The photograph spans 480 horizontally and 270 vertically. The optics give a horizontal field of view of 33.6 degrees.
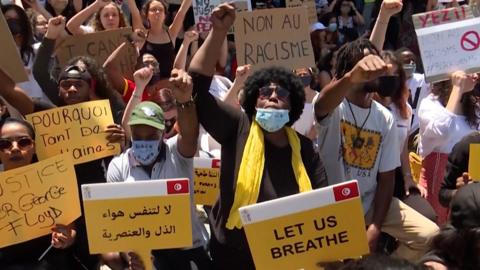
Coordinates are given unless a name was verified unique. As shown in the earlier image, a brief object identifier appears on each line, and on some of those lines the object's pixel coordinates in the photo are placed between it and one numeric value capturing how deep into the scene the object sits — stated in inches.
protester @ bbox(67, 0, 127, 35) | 256.0
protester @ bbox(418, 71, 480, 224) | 196.7
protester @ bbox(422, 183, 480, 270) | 112.2
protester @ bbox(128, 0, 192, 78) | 273.0
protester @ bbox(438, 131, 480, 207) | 165.2
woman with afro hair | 144.3
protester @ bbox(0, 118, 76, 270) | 152.3
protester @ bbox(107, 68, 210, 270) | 156.9
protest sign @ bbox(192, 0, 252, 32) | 273.4
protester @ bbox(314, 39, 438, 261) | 161.8
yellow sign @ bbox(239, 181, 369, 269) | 128.5
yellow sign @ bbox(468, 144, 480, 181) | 158.9
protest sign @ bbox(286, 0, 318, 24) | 298.5
